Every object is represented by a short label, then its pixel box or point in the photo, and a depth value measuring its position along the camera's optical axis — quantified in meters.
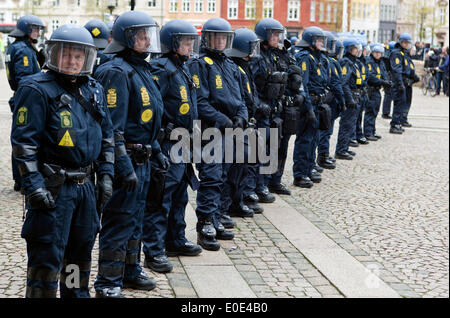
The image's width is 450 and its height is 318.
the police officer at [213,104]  6.96
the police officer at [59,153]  4.25
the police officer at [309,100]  10.14
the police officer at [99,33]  9.00
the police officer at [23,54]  9.05
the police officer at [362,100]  14.03
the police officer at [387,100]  18.69
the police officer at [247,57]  7.82
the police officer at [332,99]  11.72
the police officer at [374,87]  15.14
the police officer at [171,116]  6.09
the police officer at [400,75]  16.39
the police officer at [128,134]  5.18
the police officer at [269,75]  8.63
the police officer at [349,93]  12.82
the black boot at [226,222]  7.74
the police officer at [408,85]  16.59
